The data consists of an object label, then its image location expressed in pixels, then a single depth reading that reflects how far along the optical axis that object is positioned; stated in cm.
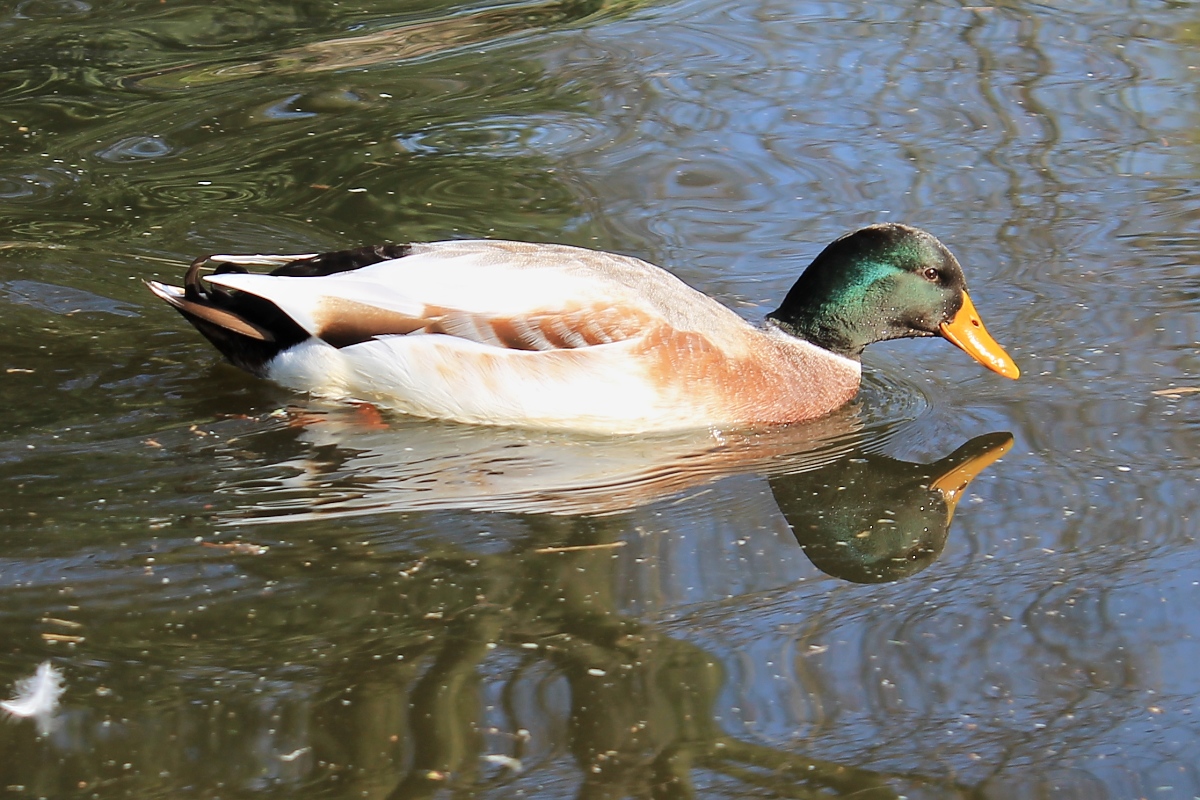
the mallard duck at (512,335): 1098
